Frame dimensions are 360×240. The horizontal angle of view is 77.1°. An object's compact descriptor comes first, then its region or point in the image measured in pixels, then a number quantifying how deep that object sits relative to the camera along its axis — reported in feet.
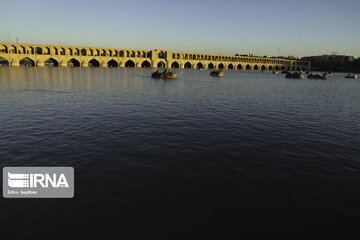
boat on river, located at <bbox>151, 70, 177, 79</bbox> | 203.51
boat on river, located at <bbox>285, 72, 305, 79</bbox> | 285.39
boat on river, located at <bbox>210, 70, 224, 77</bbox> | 285.41
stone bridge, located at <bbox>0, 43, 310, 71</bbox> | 317.01
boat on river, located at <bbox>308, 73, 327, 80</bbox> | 300.20
